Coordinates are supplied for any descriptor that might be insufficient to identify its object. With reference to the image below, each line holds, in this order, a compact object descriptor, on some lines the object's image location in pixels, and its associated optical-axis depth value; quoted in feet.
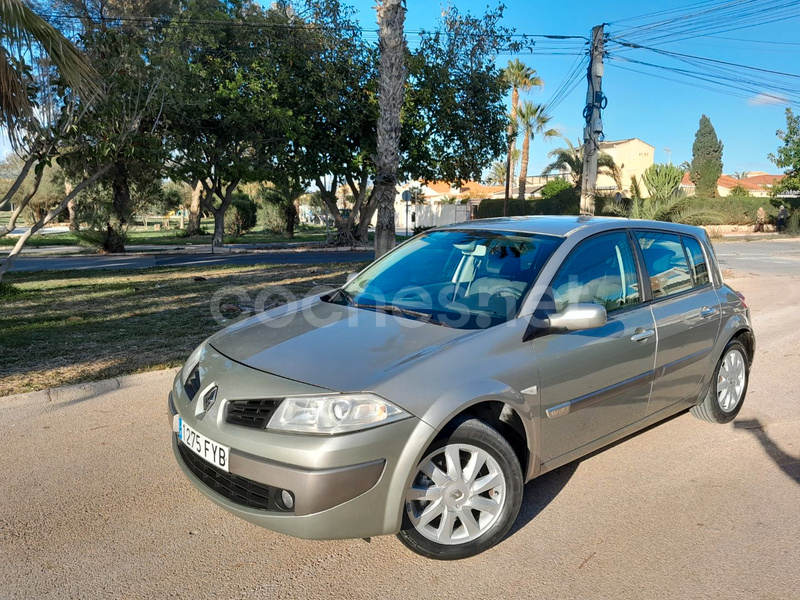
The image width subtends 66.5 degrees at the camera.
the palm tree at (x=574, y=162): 133.80
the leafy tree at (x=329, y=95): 76.02
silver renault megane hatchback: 8.60
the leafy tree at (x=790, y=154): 113.50
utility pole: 51.13
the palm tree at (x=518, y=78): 137.08
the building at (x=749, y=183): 217.56
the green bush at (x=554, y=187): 149.71
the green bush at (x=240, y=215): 125.59
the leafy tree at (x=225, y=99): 68.44
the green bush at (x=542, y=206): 110.22
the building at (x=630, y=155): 199.10
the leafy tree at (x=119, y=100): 26.99
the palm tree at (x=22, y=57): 20.30
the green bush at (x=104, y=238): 68.69
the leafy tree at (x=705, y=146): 180.61
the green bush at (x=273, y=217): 125.08
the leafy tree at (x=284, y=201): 120.26
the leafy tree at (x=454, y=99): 79.15
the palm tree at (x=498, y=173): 203.00
